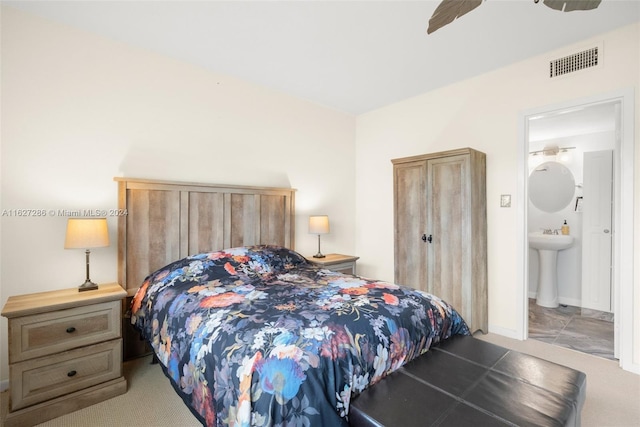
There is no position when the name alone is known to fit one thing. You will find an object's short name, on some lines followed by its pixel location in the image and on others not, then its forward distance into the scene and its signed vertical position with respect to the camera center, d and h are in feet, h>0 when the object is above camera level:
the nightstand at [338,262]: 11.09 -1.92
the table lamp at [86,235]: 6.63 -0.54
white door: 11.68 -0.70
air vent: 8.19 +4.26
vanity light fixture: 14.09 +2.95
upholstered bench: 3.68 -2.51
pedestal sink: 12.45 -2.20
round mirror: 13.82 +1.23
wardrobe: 9.35 -0.56
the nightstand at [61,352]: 5.63 -2.87
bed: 3.72 -2.10
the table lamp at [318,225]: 11.46 -0.52
